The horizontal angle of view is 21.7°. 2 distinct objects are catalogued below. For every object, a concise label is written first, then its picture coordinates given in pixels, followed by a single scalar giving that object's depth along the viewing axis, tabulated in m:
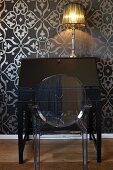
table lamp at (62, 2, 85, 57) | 2.99
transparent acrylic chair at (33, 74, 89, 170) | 2.50
